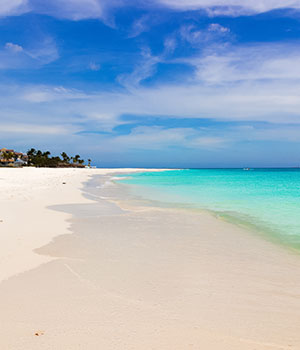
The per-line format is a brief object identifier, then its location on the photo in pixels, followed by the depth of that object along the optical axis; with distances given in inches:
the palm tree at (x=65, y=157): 5945.9
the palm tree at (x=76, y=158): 6456.7
